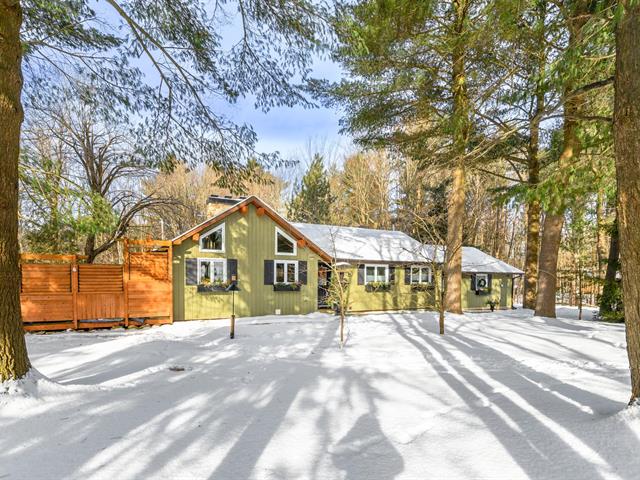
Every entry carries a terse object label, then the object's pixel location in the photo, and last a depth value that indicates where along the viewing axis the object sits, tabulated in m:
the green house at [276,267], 11.51
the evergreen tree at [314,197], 24.11
